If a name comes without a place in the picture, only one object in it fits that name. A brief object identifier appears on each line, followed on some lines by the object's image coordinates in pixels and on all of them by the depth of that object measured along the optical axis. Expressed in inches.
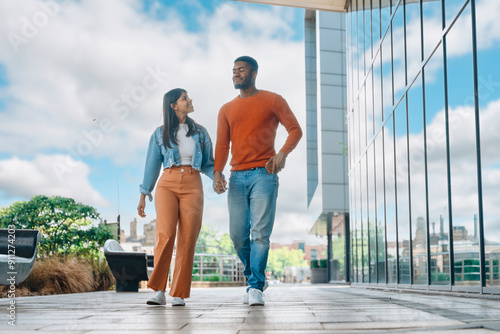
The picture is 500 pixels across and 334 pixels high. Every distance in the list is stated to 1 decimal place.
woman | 168.9
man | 173.5
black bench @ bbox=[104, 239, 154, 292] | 363.6
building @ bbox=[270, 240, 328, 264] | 5140.8
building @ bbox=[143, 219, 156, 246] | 2308.2
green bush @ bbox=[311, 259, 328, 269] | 1288.8
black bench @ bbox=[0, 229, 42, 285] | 182.9
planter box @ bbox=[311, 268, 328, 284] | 1261.1
